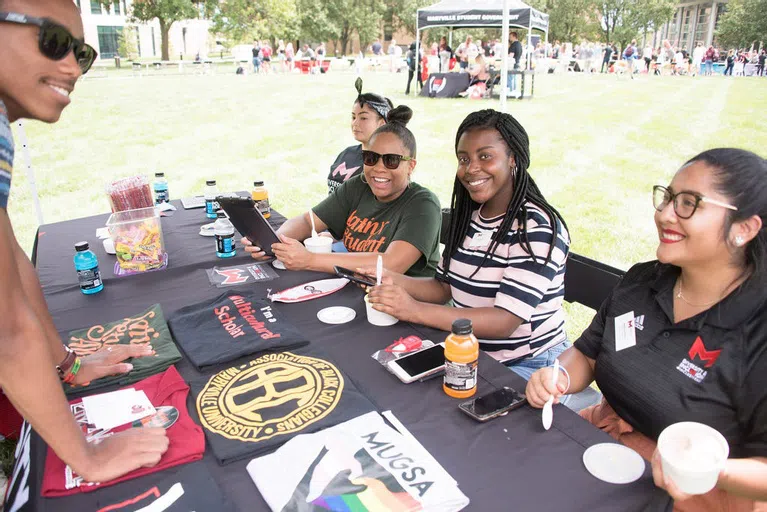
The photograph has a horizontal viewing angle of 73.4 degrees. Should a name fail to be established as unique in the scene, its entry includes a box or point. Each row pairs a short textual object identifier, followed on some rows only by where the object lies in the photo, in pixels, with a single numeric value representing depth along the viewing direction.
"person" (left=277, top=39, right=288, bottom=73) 28.19
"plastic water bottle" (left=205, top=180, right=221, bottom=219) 3.41
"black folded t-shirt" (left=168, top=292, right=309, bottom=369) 1.61
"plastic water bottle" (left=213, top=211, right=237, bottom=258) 2.64
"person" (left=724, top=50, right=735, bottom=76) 24.27
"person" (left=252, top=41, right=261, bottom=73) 26.67
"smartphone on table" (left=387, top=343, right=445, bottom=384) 1.49
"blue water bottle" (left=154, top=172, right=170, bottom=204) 3.65
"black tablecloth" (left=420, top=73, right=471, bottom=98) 14.64
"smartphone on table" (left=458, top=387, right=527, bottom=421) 1.33
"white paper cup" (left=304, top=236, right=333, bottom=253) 2.50
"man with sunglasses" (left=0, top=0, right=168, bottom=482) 1.00
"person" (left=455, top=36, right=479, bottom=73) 18.84
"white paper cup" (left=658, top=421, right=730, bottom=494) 0.92
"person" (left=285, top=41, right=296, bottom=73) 27.25
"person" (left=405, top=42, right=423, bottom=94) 15.51
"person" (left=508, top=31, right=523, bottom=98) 14.11
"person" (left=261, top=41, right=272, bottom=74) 26.59
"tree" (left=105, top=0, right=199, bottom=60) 27.42
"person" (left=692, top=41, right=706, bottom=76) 23.42
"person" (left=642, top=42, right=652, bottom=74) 24.81
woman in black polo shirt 1.32
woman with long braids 1.85
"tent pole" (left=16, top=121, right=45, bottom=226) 4.01
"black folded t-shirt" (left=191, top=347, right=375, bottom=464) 1.24
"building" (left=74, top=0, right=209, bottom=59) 39.59
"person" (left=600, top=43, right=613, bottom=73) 26.48
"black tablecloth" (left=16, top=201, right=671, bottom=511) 1.08
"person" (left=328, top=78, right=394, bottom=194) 3.64
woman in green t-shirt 2.45
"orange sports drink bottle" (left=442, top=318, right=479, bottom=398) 1.33
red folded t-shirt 1.11
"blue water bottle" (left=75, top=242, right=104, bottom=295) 2.18
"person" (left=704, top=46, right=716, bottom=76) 24.04
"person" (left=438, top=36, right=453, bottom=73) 17.23
